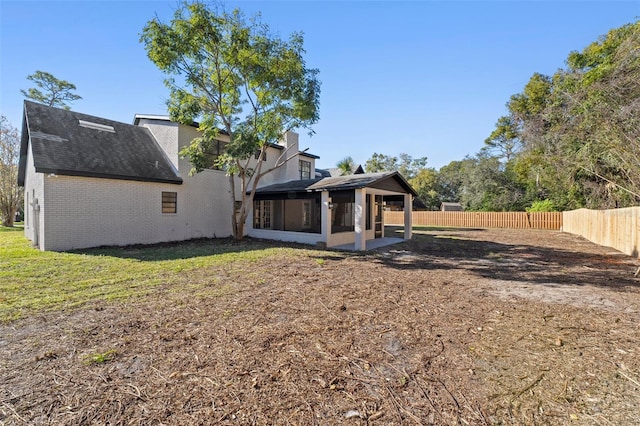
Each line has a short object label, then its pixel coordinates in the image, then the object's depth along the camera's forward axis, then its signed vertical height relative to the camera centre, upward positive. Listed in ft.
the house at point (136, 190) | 34.45 +2.80
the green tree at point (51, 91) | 91.09 +39.03
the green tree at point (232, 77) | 34.35 +17.72
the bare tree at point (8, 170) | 64.75 +9.06
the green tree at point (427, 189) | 142.10 +9.90
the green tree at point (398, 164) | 150.51 +26.21
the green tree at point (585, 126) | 31.45 +12.64
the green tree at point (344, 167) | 81.15 +11.93
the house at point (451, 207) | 126.00 +0.80
